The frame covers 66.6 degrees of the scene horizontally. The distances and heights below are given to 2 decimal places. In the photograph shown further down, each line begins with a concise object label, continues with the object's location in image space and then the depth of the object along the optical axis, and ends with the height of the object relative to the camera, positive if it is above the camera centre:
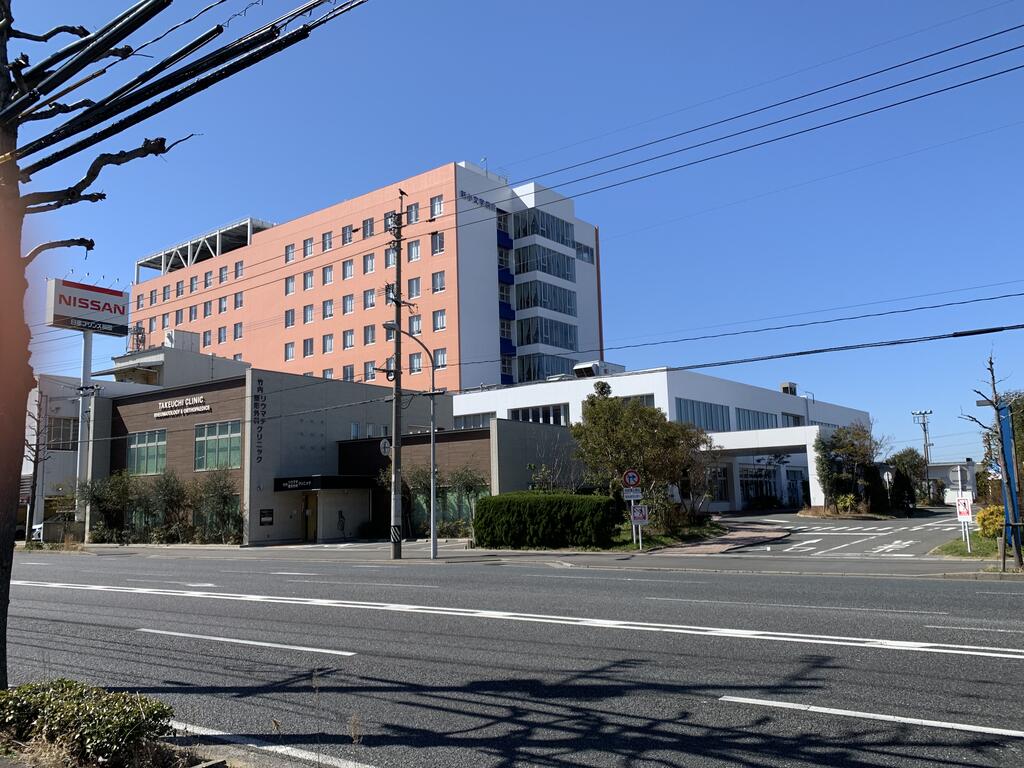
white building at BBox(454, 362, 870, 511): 48.06 +5.03
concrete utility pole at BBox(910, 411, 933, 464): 86.75 +6.61
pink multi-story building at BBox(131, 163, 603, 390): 59.94 +17.13
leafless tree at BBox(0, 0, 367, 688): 5.78 +3.02
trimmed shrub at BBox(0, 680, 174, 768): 4.77 -1.41
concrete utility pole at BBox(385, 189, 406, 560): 26.53 +2.19
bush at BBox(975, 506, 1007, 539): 22.31 -1.33
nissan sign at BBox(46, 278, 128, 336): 51.91 +13.07
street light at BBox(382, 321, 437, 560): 26.70 +0.41
